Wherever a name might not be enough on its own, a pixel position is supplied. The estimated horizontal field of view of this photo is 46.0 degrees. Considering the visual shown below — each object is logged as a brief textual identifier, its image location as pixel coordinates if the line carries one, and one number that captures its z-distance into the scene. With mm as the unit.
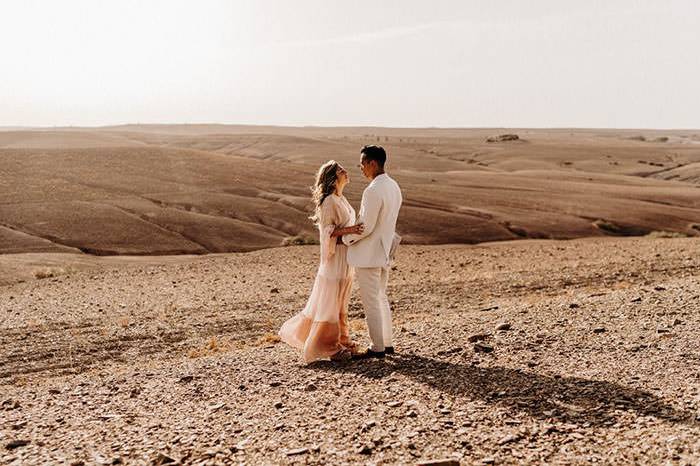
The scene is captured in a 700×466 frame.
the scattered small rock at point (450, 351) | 9219
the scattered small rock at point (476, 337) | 9848
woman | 8789
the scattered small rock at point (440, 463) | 5629
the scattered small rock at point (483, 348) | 9258
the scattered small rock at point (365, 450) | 6086
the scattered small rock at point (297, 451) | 6145
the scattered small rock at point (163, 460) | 6096
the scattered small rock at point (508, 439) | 6164
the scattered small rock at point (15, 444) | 6716
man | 8391
